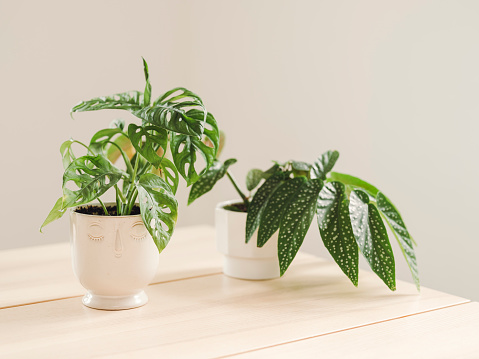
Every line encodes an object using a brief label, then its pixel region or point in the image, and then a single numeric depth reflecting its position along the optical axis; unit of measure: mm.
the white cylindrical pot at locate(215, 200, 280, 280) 1125
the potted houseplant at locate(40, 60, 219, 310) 875
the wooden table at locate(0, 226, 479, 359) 792
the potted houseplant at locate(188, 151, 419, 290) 1004
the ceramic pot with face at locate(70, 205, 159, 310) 923
